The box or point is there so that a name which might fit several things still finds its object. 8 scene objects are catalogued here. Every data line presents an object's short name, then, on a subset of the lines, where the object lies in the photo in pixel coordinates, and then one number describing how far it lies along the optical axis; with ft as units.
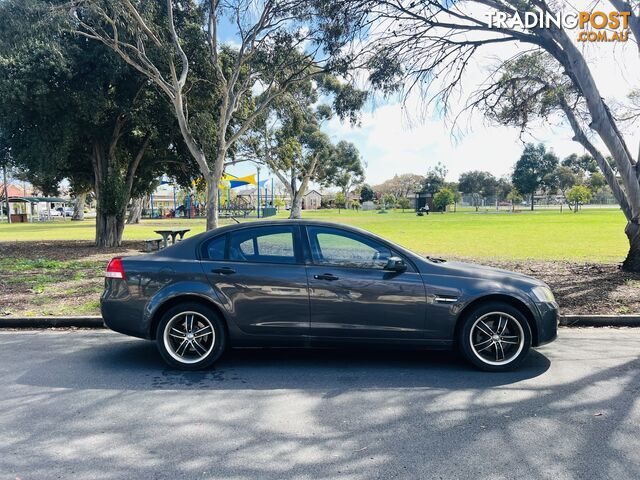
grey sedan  15.74
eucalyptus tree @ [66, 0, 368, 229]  42.55
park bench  40.23
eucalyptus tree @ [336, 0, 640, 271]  30.42
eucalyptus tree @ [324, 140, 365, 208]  150.61
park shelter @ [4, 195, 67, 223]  171.12
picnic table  48.91
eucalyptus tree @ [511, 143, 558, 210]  249.14
